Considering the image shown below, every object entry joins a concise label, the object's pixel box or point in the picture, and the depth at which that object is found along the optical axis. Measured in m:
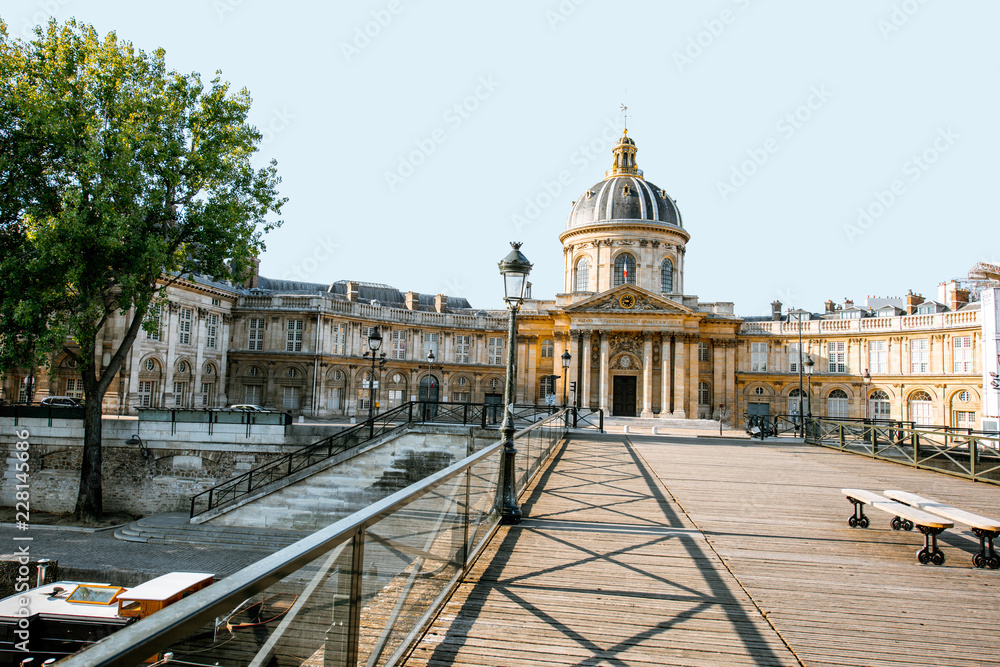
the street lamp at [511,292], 8.70
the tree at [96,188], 19.53
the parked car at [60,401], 32.58
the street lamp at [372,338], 24.47
